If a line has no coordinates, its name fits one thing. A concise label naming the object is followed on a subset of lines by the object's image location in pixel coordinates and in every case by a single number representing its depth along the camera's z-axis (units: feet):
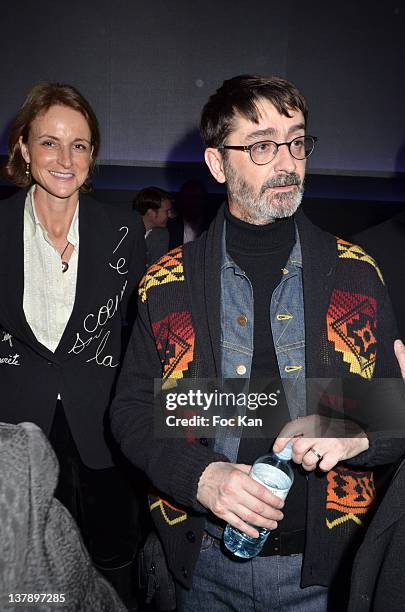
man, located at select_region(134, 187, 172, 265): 13.53
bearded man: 4.75
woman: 6.96
